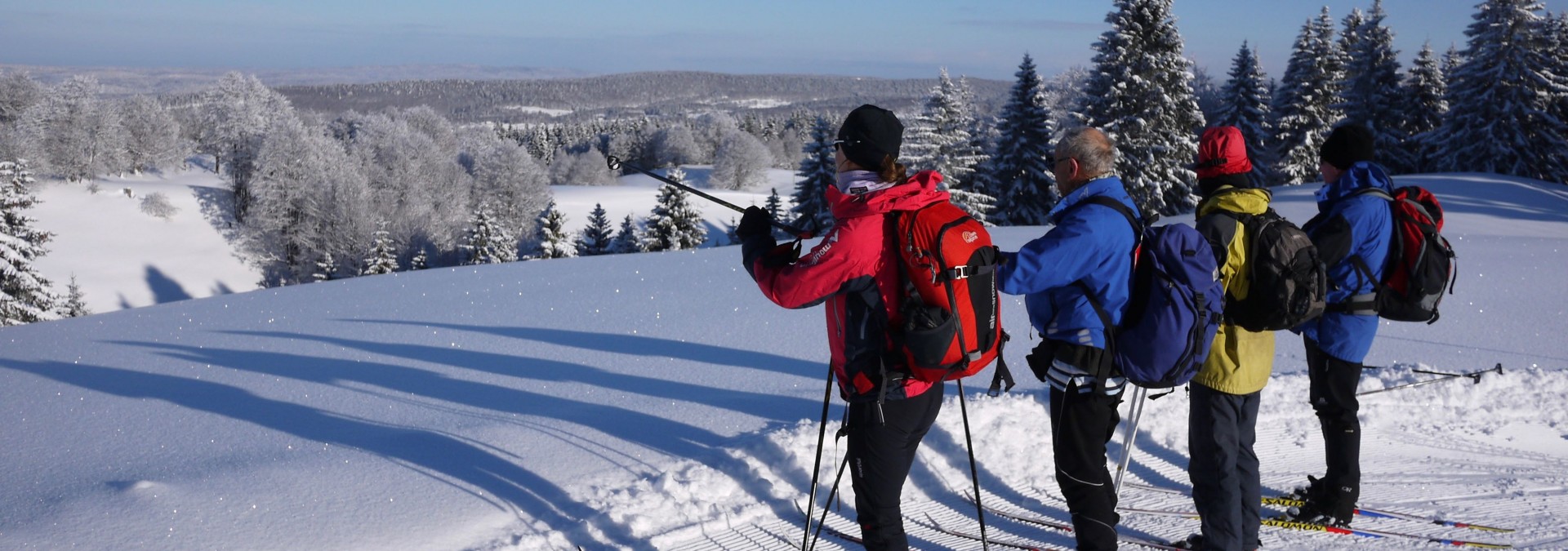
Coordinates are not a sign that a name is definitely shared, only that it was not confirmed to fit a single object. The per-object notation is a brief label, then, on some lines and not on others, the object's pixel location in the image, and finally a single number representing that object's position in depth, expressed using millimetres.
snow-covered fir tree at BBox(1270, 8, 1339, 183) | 32906
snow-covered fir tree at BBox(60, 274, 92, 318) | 26928
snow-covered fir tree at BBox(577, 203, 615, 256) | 37438
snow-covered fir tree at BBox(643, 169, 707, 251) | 32625
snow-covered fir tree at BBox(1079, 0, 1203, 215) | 27281
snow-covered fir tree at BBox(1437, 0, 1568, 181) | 29734
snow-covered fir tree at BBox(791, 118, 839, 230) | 33125
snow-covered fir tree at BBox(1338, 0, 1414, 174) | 34375
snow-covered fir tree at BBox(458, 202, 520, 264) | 36406
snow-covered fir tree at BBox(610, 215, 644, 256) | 35125
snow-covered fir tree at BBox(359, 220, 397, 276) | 37312
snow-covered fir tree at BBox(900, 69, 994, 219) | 30203
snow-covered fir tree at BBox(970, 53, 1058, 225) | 29562
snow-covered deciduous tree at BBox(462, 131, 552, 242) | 56156
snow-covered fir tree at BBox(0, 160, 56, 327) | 24578
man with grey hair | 2936
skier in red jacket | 2686
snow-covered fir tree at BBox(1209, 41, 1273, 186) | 31969
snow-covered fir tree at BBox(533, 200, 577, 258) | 34656
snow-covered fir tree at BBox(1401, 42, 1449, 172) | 34656
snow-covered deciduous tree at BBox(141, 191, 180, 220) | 44875
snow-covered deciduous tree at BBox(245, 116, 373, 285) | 45875
